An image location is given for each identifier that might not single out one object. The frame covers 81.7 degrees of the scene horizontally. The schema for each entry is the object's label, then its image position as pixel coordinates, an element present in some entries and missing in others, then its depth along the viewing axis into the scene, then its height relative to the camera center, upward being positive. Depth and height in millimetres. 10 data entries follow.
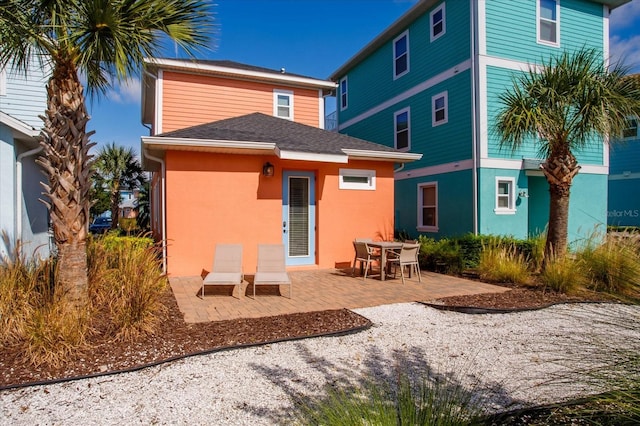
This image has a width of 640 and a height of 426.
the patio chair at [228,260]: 8130 -1081
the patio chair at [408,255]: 8930 -1070
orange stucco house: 9211 +978
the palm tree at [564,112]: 8266 +2261
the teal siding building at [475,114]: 12609 +3734
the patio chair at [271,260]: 8109 -1078
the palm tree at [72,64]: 4887 +2052
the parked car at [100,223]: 26953 -859
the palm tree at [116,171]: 20234 +2311
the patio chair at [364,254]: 9211 -1096
